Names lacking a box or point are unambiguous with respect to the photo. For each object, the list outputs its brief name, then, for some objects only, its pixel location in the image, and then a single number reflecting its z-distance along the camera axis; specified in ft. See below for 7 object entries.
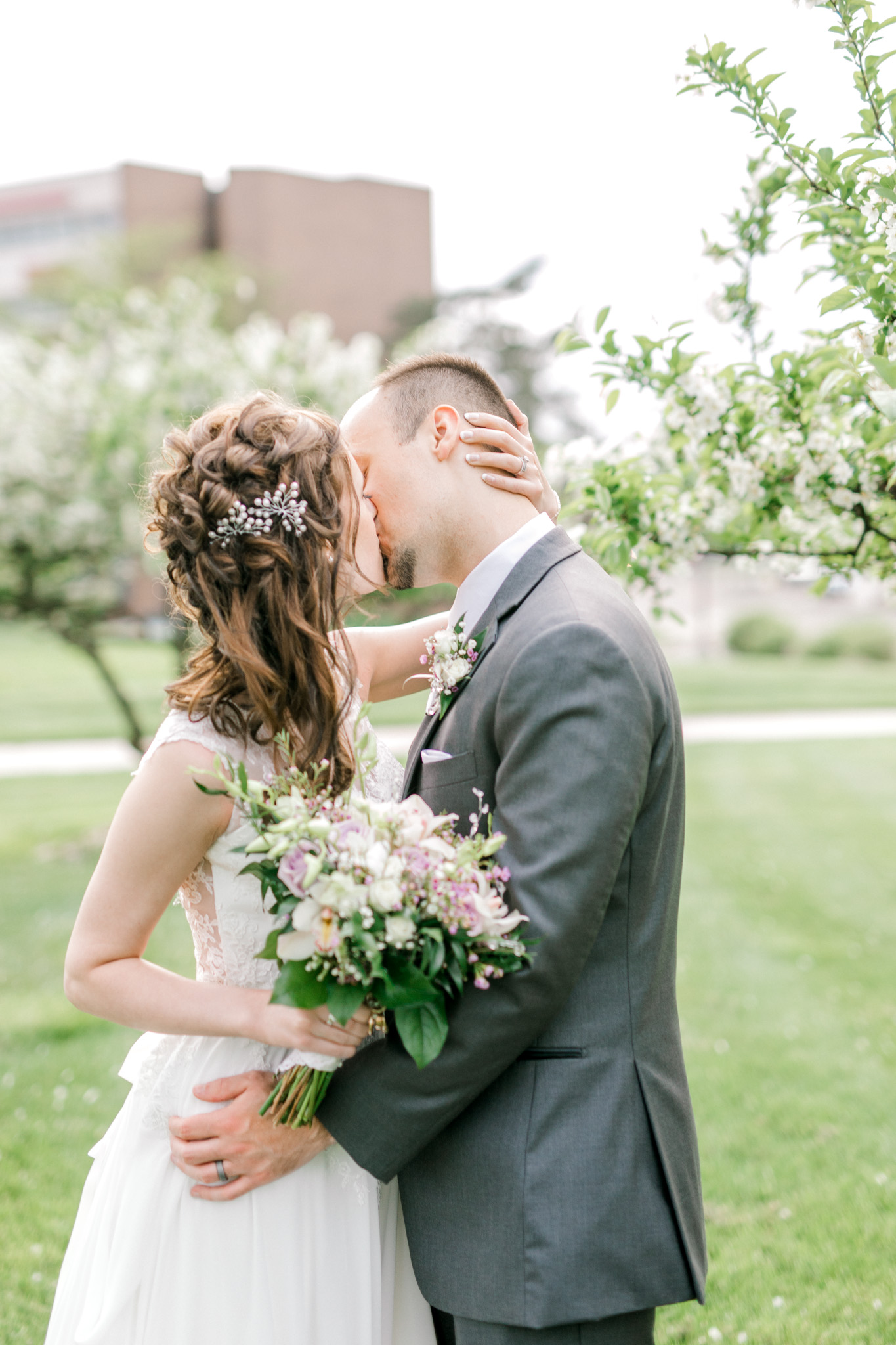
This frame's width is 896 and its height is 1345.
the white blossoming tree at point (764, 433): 7.25
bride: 6.42
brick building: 133.90
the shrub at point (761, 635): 111.04
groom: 5.76
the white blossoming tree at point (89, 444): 34.42
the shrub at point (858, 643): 100.63
